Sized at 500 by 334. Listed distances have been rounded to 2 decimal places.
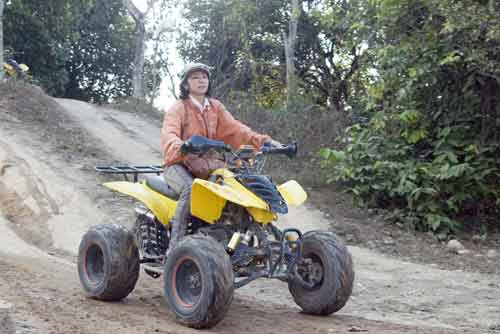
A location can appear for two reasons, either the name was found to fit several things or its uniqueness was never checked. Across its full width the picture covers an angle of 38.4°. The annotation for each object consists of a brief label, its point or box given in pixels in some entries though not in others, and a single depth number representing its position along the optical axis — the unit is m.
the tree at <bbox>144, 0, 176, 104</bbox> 25.46
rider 5.72
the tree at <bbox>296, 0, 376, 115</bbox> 17.67
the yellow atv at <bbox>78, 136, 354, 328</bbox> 5.10
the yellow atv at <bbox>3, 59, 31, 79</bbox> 20.75
